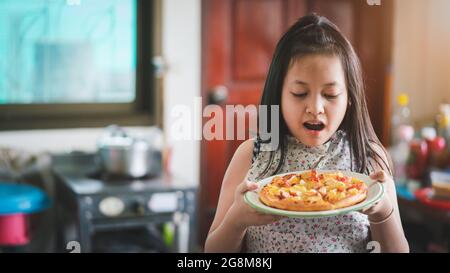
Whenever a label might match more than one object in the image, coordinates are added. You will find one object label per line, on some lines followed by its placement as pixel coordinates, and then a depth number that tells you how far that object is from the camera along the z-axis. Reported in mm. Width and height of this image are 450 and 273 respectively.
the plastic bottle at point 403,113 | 3202
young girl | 1998
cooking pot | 3240
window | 3174
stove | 3105
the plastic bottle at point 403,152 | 3631
